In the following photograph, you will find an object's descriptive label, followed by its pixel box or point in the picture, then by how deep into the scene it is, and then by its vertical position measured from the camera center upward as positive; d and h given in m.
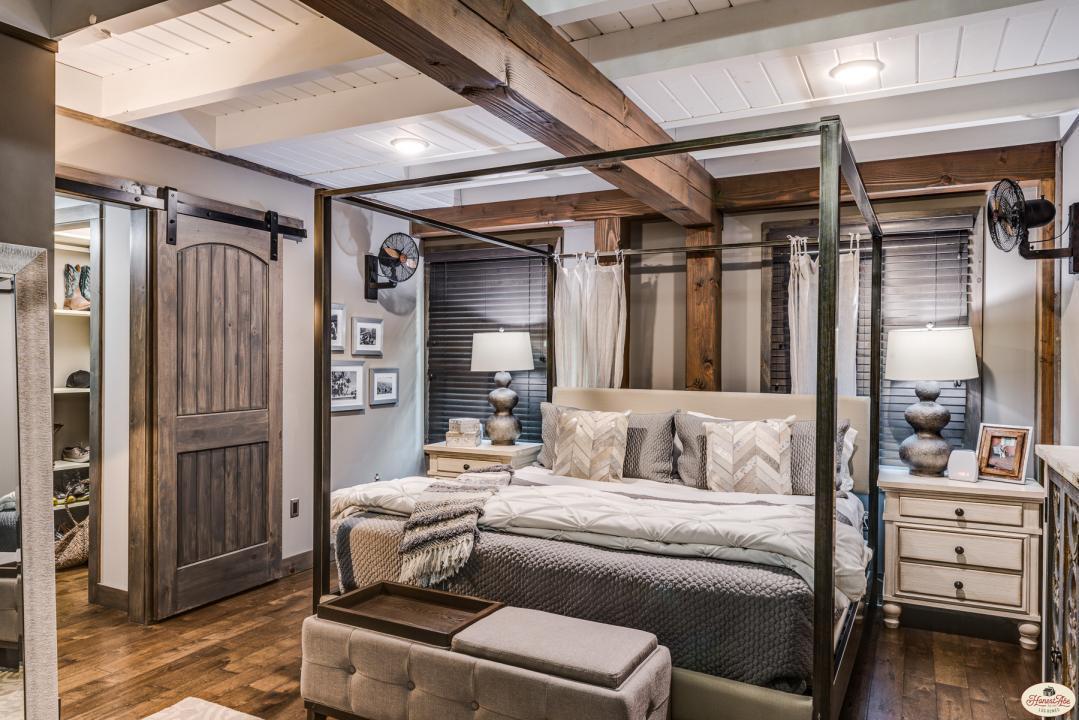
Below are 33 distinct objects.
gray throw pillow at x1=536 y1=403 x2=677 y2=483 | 3.73 -0.49
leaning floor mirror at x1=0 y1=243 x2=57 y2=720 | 2.00 -0.38
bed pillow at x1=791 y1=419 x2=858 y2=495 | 3.35 -0.48
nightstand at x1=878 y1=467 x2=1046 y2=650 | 3.24 -0.89
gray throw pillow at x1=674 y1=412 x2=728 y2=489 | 3.57 -0.47
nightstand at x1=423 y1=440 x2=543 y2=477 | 4.44 -0.64
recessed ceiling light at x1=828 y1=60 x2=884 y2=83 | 2.73 +1.10
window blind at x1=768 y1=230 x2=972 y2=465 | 3.82 +0.31
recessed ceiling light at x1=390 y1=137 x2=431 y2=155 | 3.72 +1.11
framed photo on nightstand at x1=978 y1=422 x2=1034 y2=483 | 3.40 -0.47
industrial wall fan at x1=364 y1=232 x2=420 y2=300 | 4.87 +0.63
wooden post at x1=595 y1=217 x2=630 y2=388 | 4.54 +0.75
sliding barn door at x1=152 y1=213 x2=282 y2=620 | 3.61 -0.32
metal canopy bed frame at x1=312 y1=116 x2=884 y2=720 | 1.98 +0.04
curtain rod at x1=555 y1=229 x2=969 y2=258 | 3.97 +0.62
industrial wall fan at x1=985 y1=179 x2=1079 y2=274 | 3.14 +0.59
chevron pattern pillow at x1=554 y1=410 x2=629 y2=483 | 3.72 -0.48
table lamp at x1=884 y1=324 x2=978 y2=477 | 3.40 -0.08
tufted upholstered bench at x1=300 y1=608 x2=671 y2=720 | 1.98 -0.93
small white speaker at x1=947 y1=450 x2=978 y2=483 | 3.43 -0.53
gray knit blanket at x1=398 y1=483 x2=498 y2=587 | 2.64 -0.69
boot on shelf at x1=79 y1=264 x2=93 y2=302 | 5.00 +0.52
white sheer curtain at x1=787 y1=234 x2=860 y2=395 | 3.73 +0.16
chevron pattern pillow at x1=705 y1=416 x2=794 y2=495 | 3.35 -0.49
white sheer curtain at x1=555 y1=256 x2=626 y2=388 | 4.43 +0.21
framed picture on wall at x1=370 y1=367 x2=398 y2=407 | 4.97 -0.22
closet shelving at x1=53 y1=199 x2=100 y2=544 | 4.85 -0.09
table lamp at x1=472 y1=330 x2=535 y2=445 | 4.68 -0.06
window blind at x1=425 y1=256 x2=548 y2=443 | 5.05 +0.24
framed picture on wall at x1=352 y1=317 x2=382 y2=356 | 4.78 +0.13
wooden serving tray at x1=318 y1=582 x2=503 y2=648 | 2.24 -0.87
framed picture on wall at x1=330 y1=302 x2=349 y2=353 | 4.59 +0.18
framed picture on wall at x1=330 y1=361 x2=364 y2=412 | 4.62 -0.20
